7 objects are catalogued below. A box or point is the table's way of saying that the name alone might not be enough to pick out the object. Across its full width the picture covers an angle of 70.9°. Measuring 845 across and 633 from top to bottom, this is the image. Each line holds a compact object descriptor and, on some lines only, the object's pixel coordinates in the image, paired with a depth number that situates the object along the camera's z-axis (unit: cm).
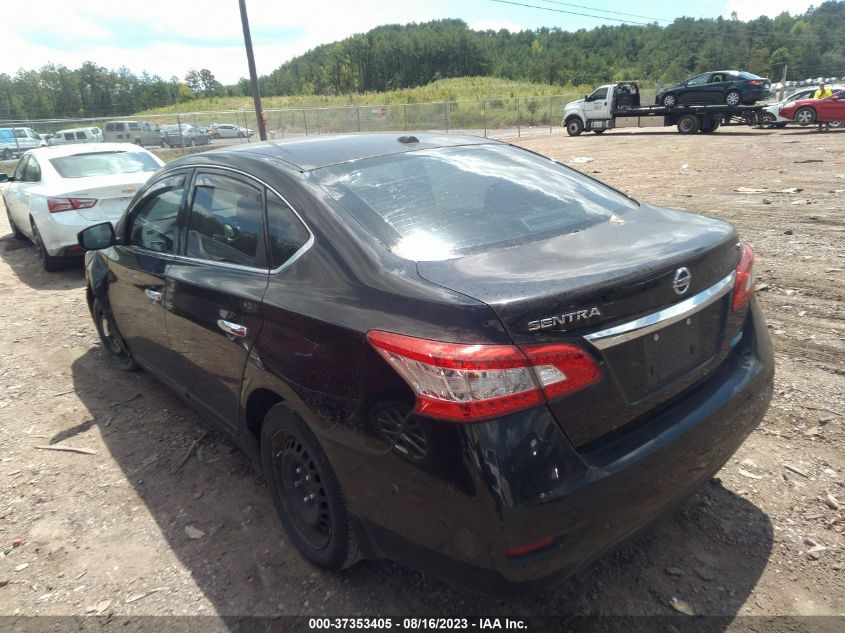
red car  2186
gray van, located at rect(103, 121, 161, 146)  2923
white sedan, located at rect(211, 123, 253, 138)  3097
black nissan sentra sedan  178
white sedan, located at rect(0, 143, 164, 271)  752
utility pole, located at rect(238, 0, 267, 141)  1856
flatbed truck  2475
